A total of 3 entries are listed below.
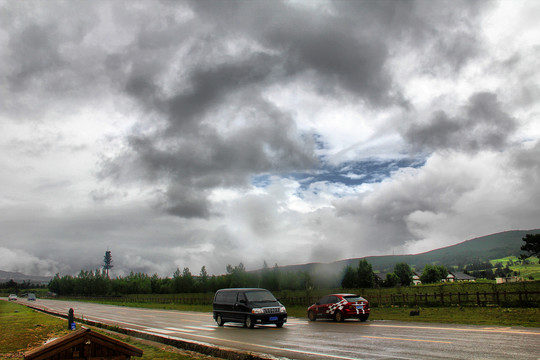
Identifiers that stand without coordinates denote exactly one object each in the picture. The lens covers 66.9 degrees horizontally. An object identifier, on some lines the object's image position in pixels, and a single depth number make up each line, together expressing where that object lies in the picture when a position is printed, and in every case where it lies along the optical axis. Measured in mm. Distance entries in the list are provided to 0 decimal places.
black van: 19109
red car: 21719
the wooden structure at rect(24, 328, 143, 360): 4070
